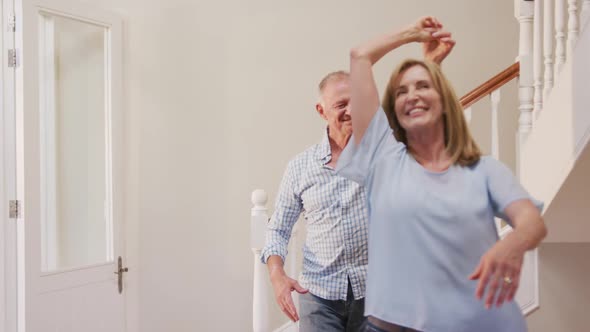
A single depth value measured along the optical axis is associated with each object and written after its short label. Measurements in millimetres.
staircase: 2167
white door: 2824
